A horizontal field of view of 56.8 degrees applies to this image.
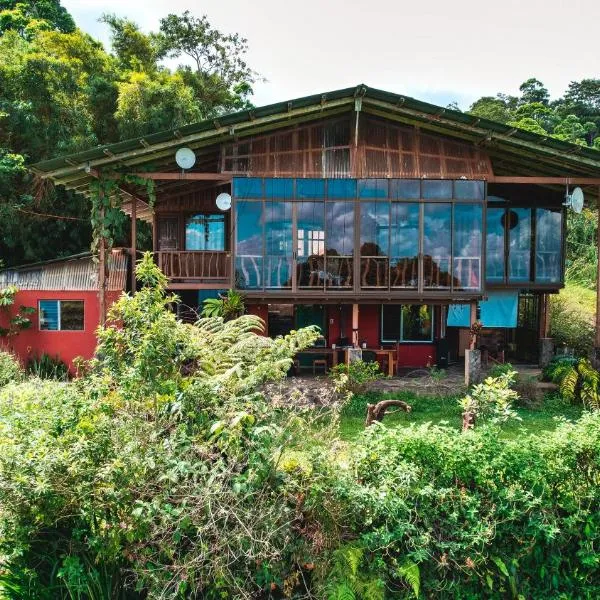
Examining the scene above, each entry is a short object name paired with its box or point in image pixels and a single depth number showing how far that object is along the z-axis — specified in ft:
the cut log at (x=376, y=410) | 22.88
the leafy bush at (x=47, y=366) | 45.93
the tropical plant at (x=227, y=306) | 42.99
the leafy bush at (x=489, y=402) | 18.67
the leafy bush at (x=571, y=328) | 54.48
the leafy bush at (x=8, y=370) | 35.40
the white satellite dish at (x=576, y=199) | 45.39
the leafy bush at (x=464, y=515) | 16.57
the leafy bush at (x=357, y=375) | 41.06
